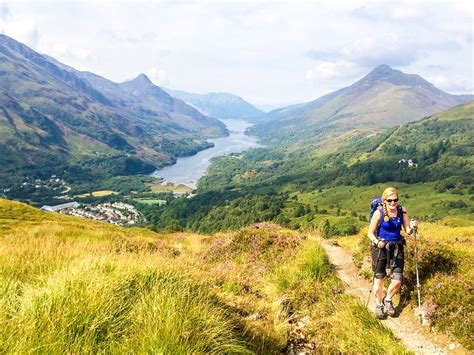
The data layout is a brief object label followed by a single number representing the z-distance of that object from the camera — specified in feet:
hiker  31.76
